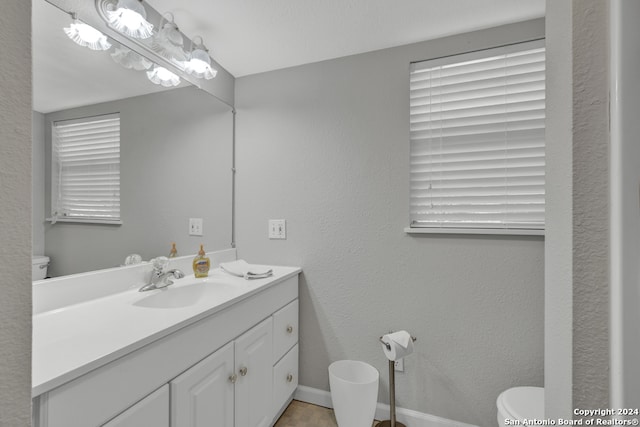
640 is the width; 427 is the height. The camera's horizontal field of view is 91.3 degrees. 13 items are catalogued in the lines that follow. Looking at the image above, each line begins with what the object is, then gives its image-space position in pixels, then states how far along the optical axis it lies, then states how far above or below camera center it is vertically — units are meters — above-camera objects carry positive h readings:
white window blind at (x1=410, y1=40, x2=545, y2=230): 1.58 +0.39
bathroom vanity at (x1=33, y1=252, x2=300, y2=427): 0.78 -0.46
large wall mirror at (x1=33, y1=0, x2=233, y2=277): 1.17 +0.31
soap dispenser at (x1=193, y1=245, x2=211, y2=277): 1.77 -0.31
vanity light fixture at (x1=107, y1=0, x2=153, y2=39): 1.34 +0.85
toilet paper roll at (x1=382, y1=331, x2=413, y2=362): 1.59 -0.68
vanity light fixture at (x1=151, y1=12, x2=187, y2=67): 1.55 +0.87
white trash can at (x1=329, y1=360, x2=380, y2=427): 1.61 -0.98
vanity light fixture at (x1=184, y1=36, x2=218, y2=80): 1.70 +0.82
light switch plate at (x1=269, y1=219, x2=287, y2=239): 2.05 -0.11
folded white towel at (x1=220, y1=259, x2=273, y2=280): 1.72 -0.34
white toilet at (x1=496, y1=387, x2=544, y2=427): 1.28 -0.83
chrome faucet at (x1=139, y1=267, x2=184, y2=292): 1.50 -0.34
